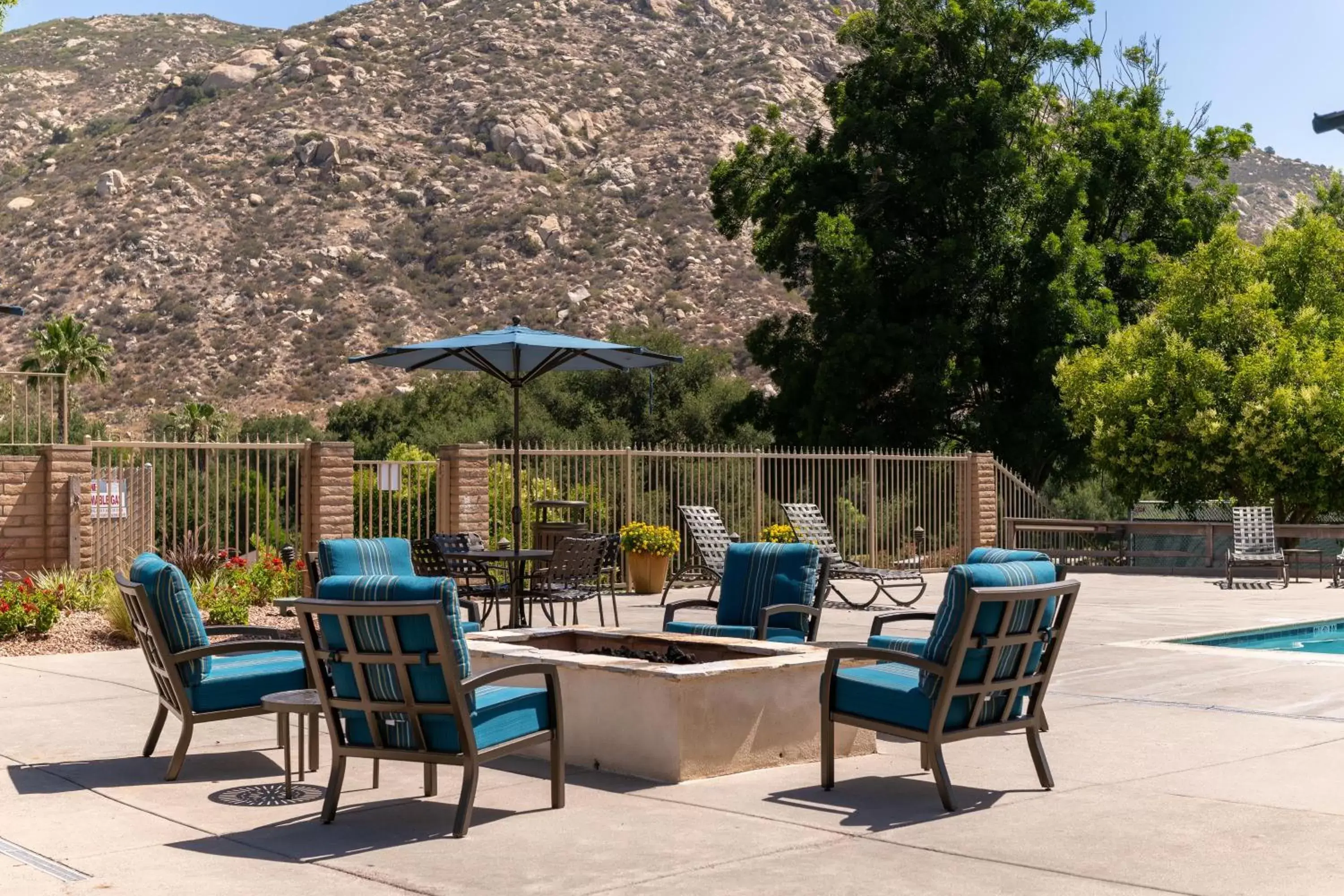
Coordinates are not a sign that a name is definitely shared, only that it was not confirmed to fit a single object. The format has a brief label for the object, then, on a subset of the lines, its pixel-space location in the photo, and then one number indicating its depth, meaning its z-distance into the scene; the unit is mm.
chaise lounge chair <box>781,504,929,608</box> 16734
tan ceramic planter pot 19562
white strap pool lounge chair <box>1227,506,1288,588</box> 21484
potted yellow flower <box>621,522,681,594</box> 19422
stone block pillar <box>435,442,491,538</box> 18703
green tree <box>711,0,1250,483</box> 31719
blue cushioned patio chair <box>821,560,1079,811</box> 6414
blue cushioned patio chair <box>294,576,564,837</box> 5957
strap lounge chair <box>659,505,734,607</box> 16438
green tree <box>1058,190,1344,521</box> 25203
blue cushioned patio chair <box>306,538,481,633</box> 9445
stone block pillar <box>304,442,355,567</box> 17375
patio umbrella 12719
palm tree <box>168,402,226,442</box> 45219
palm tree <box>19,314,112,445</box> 47531
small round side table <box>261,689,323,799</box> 6516
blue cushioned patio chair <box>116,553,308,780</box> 7086
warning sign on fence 15844
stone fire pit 7082
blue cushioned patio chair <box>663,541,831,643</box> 9430
